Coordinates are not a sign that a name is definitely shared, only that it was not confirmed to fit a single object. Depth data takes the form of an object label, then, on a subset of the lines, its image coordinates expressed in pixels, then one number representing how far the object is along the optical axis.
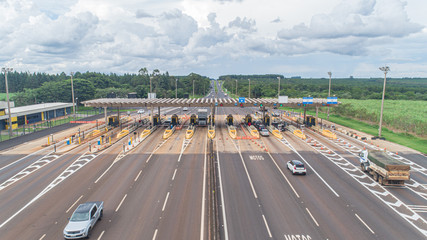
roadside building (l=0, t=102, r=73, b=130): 59.40
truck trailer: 27.94
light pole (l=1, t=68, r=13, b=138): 52.75
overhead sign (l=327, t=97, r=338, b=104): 62.31
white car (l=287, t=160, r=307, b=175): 31.34
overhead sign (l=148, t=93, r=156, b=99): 76.09
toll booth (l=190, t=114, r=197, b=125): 68.09
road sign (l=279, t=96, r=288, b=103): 61.81
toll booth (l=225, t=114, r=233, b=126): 68.69
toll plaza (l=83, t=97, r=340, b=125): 61.50
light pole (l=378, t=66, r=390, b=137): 49.06
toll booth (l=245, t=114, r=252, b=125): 68.51
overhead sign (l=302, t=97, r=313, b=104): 61.84
